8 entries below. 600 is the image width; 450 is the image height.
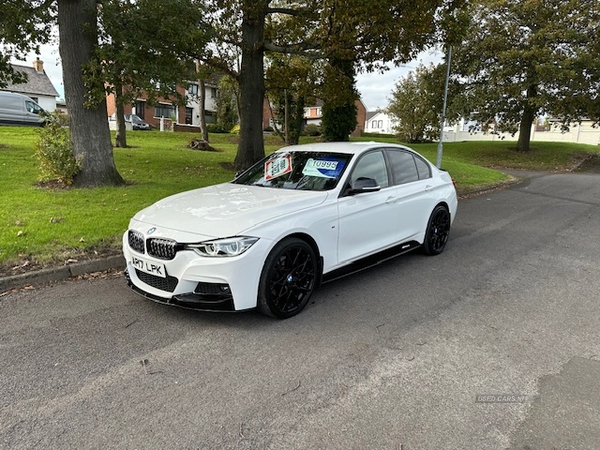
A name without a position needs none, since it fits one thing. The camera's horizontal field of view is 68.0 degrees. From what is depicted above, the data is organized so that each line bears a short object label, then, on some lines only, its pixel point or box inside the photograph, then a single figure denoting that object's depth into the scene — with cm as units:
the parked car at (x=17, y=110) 2453
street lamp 1332
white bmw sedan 368
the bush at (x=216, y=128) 3891
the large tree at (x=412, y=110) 3392
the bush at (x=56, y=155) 847
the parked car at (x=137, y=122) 4084
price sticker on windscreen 485
